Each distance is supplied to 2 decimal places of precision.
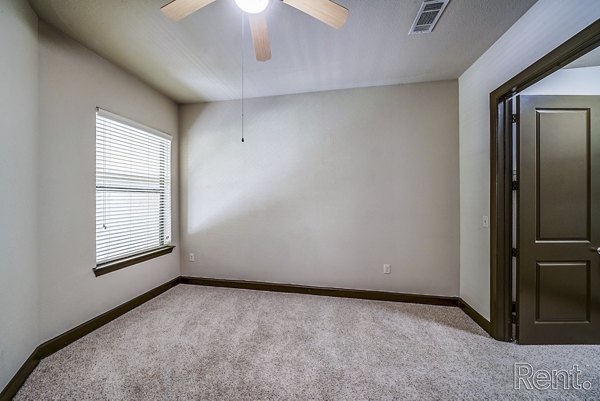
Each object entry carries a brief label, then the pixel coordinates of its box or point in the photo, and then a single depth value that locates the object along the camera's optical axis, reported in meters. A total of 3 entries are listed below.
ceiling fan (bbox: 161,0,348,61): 1.26
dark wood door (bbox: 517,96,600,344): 1.89
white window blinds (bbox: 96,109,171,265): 2.34
